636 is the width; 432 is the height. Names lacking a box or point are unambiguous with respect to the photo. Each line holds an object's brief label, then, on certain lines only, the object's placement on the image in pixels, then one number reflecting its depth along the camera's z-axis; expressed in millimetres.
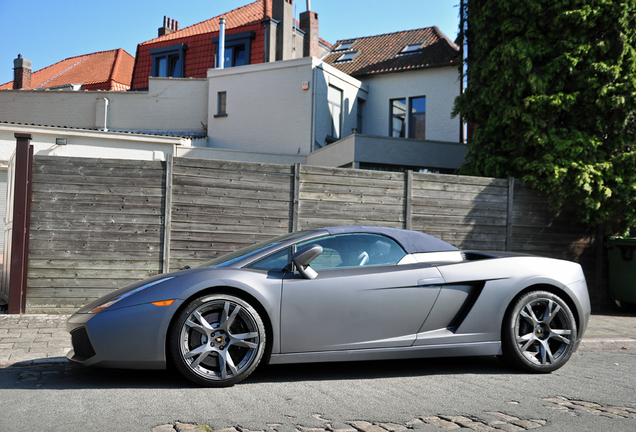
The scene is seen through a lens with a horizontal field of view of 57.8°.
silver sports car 4383
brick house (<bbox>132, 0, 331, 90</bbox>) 25344
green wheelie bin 9773
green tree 9555
